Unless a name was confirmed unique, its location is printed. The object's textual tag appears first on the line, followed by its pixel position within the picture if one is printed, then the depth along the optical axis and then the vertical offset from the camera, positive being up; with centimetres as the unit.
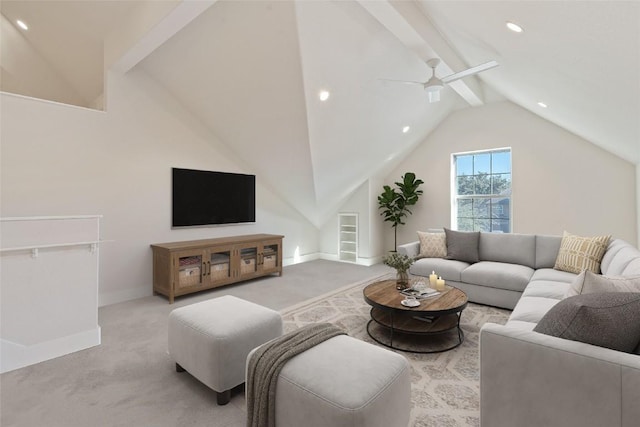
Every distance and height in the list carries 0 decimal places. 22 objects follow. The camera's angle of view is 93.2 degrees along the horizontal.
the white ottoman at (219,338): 184 -81
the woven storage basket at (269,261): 493 -80
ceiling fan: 301 +144
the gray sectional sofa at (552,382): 119 -73
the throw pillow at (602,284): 157 -38
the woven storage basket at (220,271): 419 -82
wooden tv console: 378 -70
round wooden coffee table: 251 -98
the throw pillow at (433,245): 433 -47
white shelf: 654 -53
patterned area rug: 175 -115
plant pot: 311 -70
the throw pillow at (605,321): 129 -47
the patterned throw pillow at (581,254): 317 -44
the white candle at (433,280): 304 -67
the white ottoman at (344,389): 125 -78
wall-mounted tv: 430 +23
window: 553 +42
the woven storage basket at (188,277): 382 -82
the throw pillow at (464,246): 412 -46
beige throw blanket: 145 -78
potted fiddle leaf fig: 603 +30
